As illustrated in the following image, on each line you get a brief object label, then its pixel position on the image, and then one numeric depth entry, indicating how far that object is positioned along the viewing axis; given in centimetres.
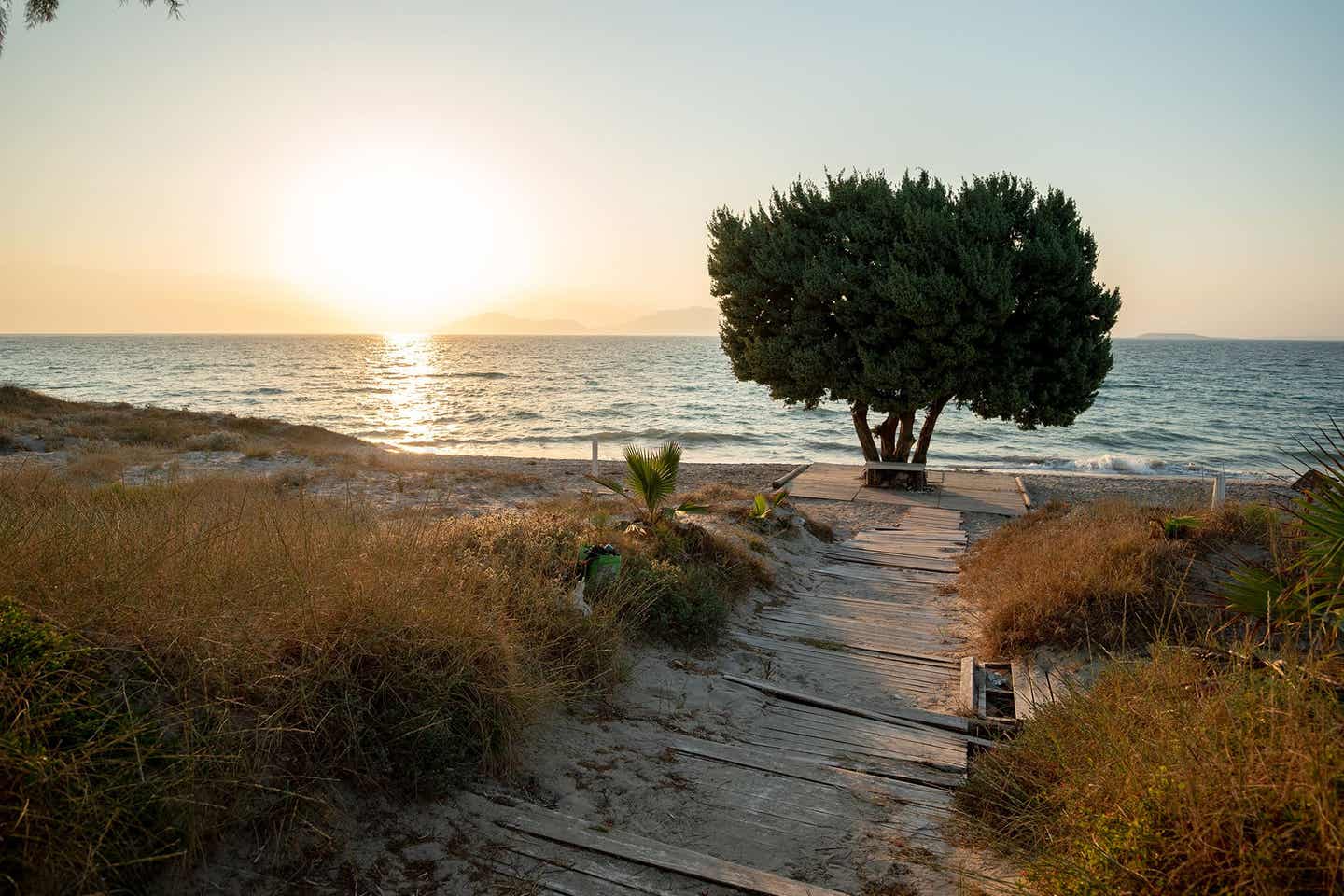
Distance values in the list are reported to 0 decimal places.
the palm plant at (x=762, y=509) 1258
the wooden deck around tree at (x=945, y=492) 1689
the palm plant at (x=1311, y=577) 418
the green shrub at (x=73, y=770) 288
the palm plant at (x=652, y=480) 1005
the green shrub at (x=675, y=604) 770
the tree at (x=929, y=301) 1534
